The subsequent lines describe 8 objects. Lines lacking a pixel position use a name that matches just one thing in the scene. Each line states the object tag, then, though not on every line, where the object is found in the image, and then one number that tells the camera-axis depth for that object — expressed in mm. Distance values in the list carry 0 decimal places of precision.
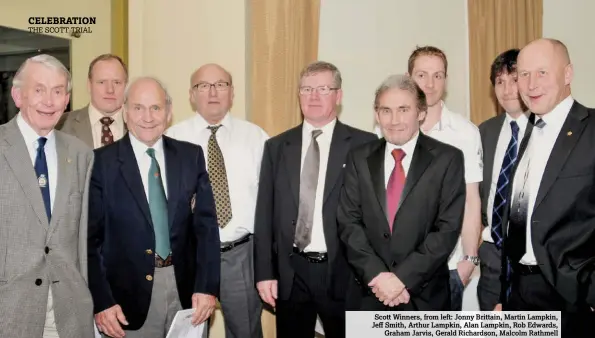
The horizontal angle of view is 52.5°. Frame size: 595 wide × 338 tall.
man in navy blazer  2801
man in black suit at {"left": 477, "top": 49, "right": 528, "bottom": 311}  3213
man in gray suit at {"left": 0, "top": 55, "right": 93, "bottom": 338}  2477
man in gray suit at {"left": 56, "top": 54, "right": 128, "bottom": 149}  3588
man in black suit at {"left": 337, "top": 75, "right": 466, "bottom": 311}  2793
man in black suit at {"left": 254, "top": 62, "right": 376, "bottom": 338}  3092
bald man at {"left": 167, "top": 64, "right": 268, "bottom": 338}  3488
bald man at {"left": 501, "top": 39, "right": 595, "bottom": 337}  2553
